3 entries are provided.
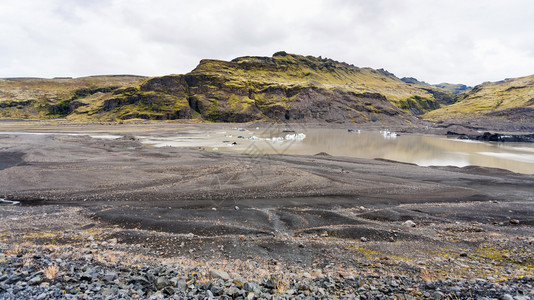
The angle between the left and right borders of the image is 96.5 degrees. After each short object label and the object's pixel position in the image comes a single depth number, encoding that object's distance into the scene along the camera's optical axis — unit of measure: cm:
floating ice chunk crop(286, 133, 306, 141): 5669
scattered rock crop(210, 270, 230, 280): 587
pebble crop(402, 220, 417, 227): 1116
